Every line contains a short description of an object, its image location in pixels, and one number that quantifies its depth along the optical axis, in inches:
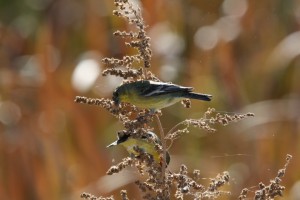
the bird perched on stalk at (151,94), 199.3
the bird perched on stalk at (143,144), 197.2
